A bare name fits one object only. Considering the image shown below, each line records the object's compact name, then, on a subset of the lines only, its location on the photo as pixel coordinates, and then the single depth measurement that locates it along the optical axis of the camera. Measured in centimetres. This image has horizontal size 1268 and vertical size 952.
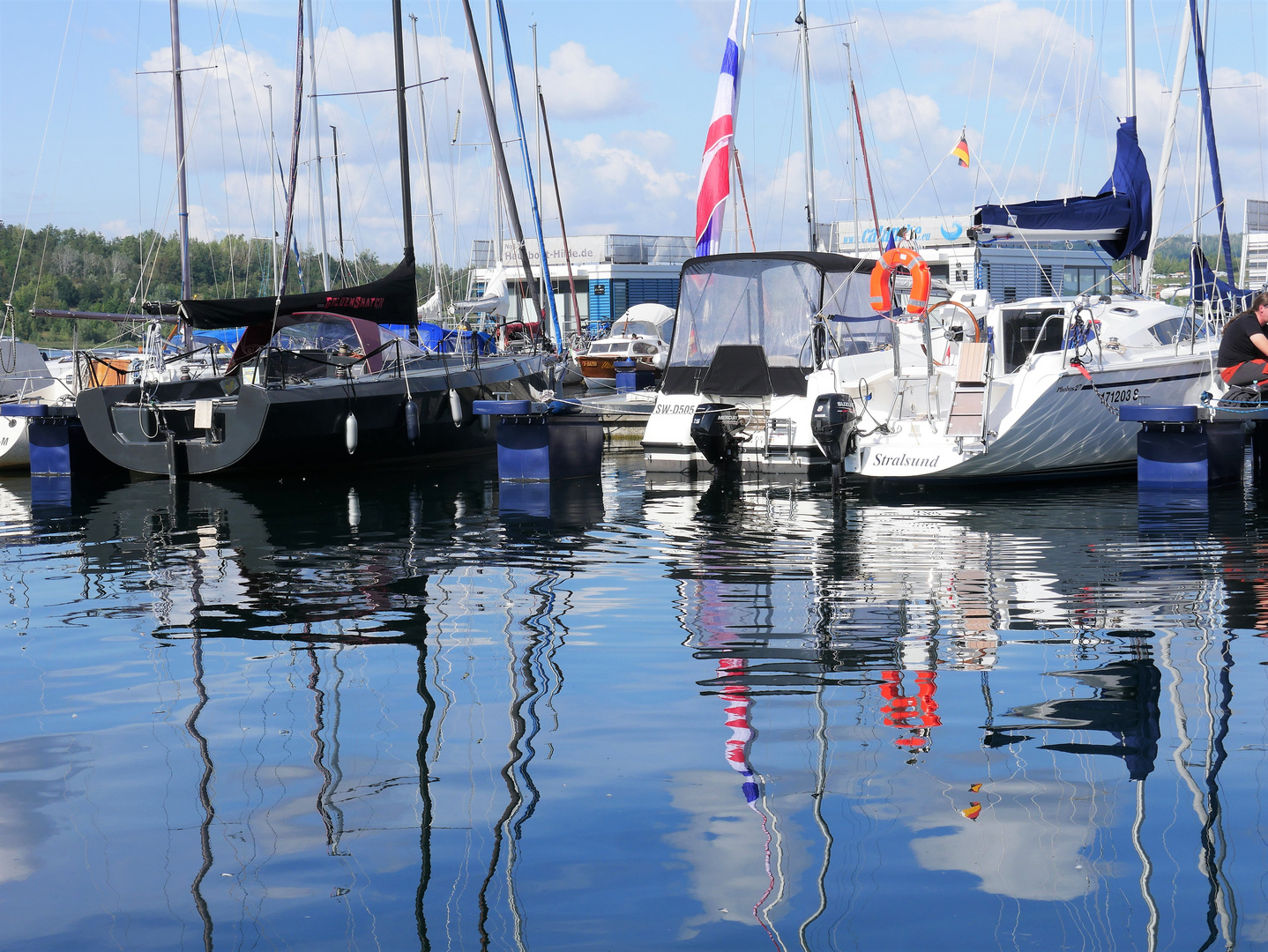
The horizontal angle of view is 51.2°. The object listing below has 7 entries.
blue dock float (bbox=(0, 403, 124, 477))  1861
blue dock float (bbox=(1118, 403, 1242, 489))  1369
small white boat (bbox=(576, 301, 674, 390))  3353
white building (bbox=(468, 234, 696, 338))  5016
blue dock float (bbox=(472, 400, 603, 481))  1642
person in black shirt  1370
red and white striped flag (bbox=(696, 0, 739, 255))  1764
